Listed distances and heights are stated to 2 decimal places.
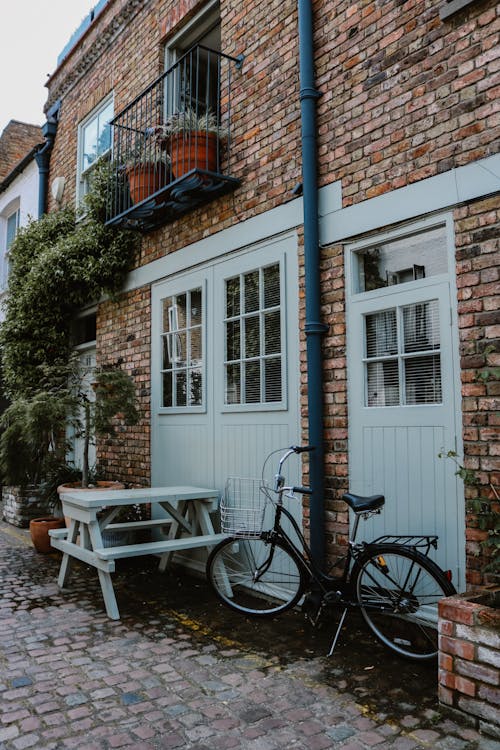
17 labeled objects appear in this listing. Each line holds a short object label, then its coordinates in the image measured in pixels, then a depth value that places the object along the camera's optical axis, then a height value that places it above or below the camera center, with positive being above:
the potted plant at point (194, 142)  5.39 +2.46
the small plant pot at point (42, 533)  6.53 -1.24
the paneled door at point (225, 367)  4.77 +0.44
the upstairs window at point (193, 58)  6.40 +4.06
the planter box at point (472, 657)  2.65 -1.11
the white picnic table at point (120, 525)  4.46 -0.94
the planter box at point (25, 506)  8.21 -1.20
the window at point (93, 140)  8.02 +3.85
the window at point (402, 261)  3.79 +1.01
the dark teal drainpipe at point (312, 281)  4.28 +0.97
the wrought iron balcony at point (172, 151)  5.39 +2.55
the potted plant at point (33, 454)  5.97 -0.43
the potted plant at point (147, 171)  5.98 +2.47
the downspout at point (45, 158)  9.48 +4.16
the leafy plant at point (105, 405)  6.09 +0.13
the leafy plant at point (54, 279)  7.01 +1.70
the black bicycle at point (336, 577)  3.52 -1.08
